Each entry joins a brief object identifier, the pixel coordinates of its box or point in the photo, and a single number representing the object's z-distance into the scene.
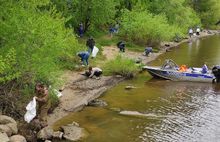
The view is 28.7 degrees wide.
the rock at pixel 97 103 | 26.17
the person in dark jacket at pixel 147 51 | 44.50
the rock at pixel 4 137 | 16.84
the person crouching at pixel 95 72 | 31.68
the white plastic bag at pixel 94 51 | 37.24
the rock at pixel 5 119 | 18.57
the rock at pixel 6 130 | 17.81
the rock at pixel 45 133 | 19.23
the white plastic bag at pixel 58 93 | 24.11
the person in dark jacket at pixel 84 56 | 33.38
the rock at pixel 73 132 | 20.33
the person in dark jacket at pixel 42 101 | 19.55
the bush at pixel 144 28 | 48.59
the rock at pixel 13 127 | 18.42
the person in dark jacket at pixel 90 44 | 36.31
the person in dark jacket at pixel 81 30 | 45.64
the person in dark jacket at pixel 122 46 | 43.94
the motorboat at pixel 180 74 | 34.25
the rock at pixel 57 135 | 20.04
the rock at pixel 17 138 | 17.70
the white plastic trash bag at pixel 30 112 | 19.23
